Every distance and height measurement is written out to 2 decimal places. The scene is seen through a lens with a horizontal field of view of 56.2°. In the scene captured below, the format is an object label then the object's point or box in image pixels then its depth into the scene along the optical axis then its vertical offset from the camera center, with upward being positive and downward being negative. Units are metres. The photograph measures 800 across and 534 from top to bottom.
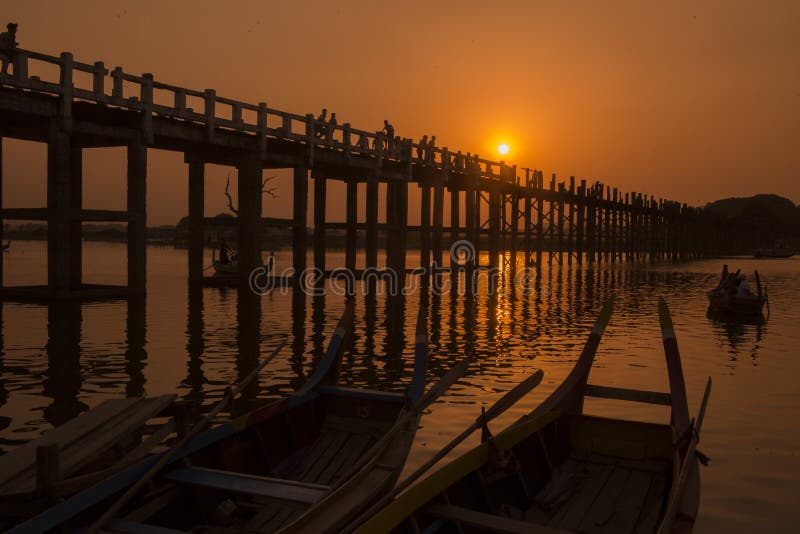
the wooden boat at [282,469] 4.68 -1.62
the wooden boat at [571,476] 4.66 -1.64
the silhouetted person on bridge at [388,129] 33.06 +5.64
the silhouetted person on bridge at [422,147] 34.22 +5.04
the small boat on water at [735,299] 21.11 -1.11
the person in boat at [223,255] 33.66 -0.01
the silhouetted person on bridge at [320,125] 27.00 +4.72
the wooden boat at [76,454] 4.72 -1.45
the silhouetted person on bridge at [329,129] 27.44 +4.65
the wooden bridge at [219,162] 18.27 +3.32
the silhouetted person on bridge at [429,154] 34.84 +4.79
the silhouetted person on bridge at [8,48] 16.52 +4.54
